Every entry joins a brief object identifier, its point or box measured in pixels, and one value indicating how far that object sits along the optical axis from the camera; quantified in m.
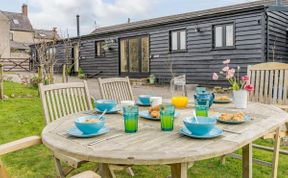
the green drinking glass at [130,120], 1.49
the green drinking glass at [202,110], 1.71
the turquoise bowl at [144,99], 2.39
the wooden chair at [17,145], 1.17
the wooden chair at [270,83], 2.90
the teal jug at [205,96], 2.09
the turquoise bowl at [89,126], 1.41
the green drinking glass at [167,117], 1.51
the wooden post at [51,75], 7.81
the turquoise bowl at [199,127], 1.37
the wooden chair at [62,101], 2.07
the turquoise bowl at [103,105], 2.05
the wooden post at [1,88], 6.96
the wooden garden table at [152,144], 1.14
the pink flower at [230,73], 2.12
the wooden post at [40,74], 9.21
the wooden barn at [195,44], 8.83
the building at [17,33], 27.59
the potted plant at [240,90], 2.16
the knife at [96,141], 1.28
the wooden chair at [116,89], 2.86
